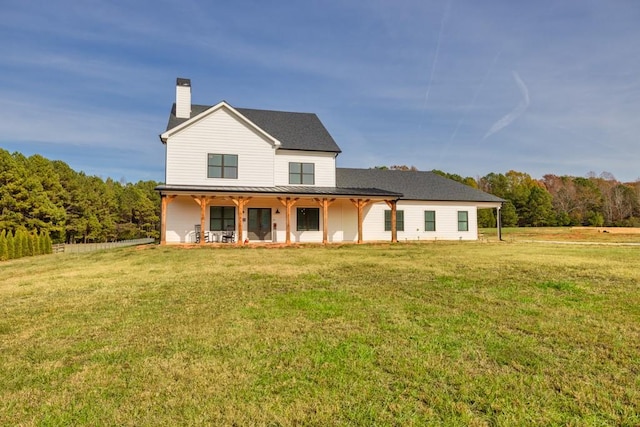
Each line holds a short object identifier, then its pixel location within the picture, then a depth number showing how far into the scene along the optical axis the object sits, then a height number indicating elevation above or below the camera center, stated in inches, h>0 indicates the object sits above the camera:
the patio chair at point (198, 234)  731.9 -14.8
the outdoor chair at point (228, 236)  737.6 -19.5
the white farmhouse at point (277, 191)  730.2 +77.5
